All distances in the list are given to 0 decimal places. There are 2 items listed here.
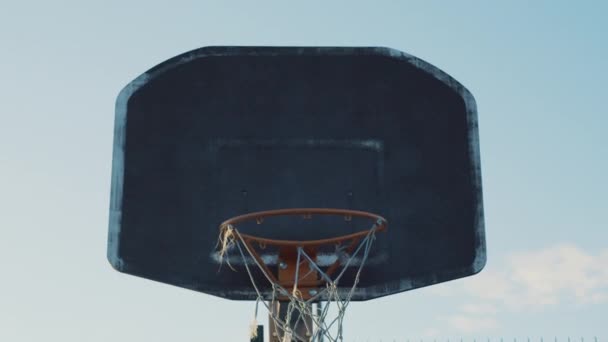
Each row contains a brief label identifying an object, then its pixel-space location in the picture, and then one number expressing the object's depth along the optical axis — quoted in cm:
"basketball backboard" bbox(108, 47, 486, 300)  605
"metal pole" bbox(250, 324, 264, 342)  638
